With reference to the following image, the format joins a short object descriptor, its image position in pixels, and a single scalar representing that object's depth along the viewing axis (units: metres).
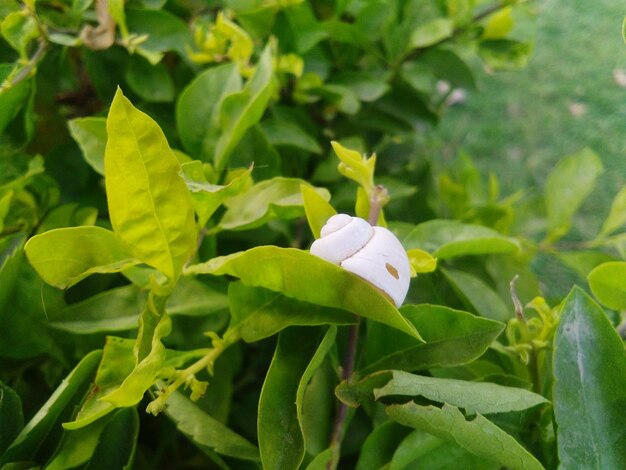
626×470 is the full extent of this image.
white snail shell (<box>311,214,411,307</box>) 0.13
